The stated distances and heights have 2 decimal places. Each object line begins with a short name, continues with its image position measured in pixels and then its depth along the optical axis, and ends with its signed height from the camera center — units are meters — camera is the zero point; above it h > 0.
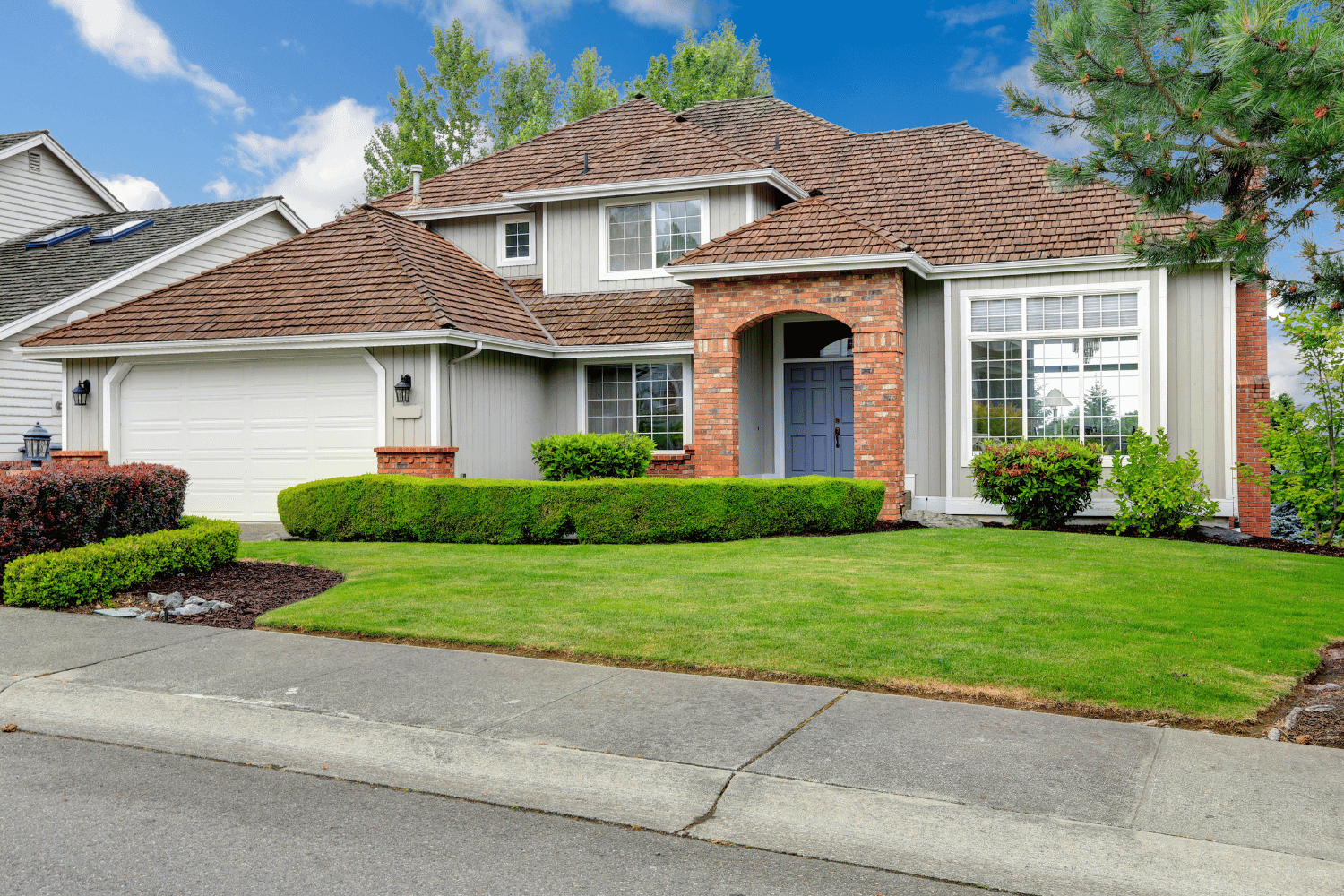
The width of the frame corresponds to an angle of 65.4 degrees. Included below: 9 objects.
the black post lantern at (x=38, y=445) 17.33 +0.09
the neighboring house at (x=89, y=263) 21.19 +4.17
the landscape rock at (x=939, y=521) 14.88 -1.14
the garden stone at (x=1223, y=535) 13.82 -1.29
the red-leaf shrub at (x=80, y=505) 9.32 -0.52
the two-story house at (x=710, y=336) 15.34 +1.70
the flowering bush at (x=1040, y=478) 14.23 -0.52
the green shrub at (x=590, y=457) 15.48 -0.17
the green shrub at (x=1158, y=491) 13.64 -0.66
